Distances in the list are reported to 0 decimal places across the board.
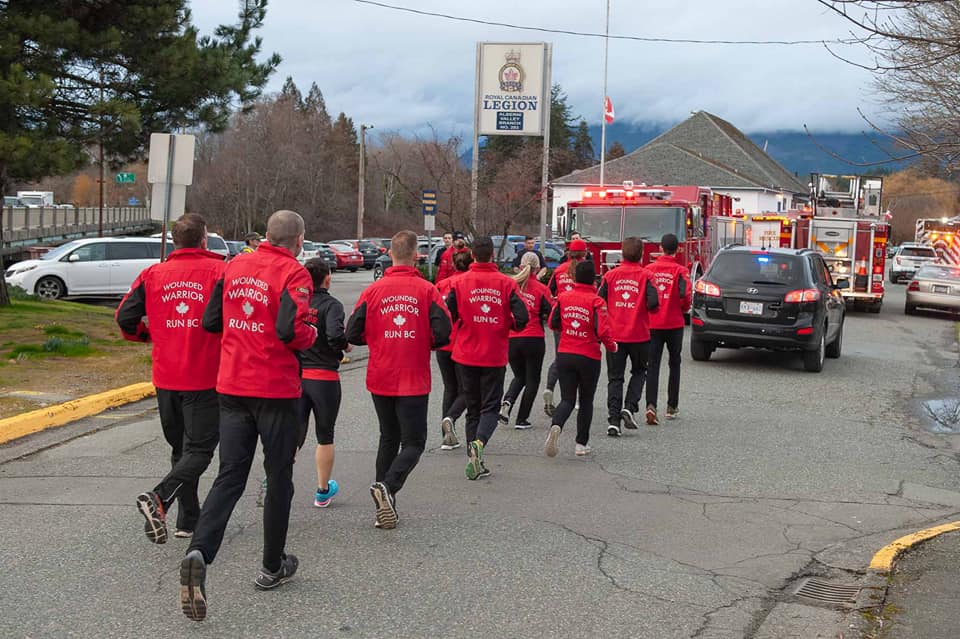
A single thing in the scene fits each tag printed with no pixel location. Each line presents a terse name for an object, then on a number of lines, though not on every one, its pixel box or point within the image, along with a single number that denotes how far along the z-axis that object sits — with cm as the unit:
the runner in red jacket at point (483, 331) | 809
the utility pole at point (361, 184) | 5766
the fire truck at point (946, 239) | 3712
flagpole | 4081
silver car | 2802
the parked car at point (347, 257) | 5038
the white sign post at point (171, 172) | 1392
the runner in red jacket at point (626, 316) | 1006
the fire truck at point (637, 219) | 2191
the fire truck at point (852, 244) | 2767
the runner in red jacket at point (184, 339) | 574
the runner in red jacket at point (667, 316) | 1061
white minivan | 2561
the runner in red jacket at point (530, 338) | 947
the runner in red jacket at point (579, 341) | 872
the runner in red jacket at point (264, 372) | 506
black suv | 1519
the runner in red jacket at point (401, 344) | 656
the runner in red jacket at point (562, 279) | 980
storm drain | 553
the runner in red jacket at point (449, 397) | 895
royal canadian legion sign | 3100
